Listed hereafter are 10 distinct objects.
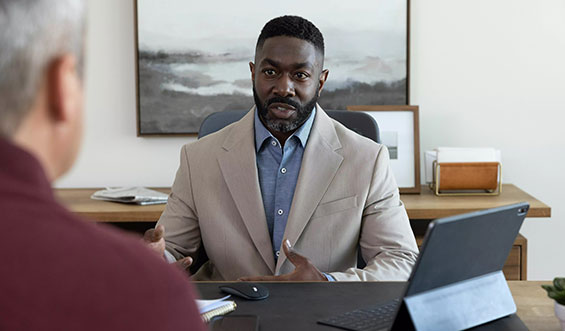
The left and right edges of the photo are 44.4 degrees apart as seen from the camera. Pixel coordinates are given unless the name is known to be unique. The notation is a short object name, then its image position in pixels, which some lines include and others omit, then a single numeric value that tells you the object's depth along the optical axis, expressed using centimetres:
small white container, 118
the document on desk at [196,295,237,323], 121
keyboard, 115
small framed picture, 282
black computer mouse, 131
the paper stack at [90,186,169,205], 260
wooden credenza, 248
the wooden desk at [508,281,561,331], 123
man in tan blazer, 179
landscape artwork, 290
